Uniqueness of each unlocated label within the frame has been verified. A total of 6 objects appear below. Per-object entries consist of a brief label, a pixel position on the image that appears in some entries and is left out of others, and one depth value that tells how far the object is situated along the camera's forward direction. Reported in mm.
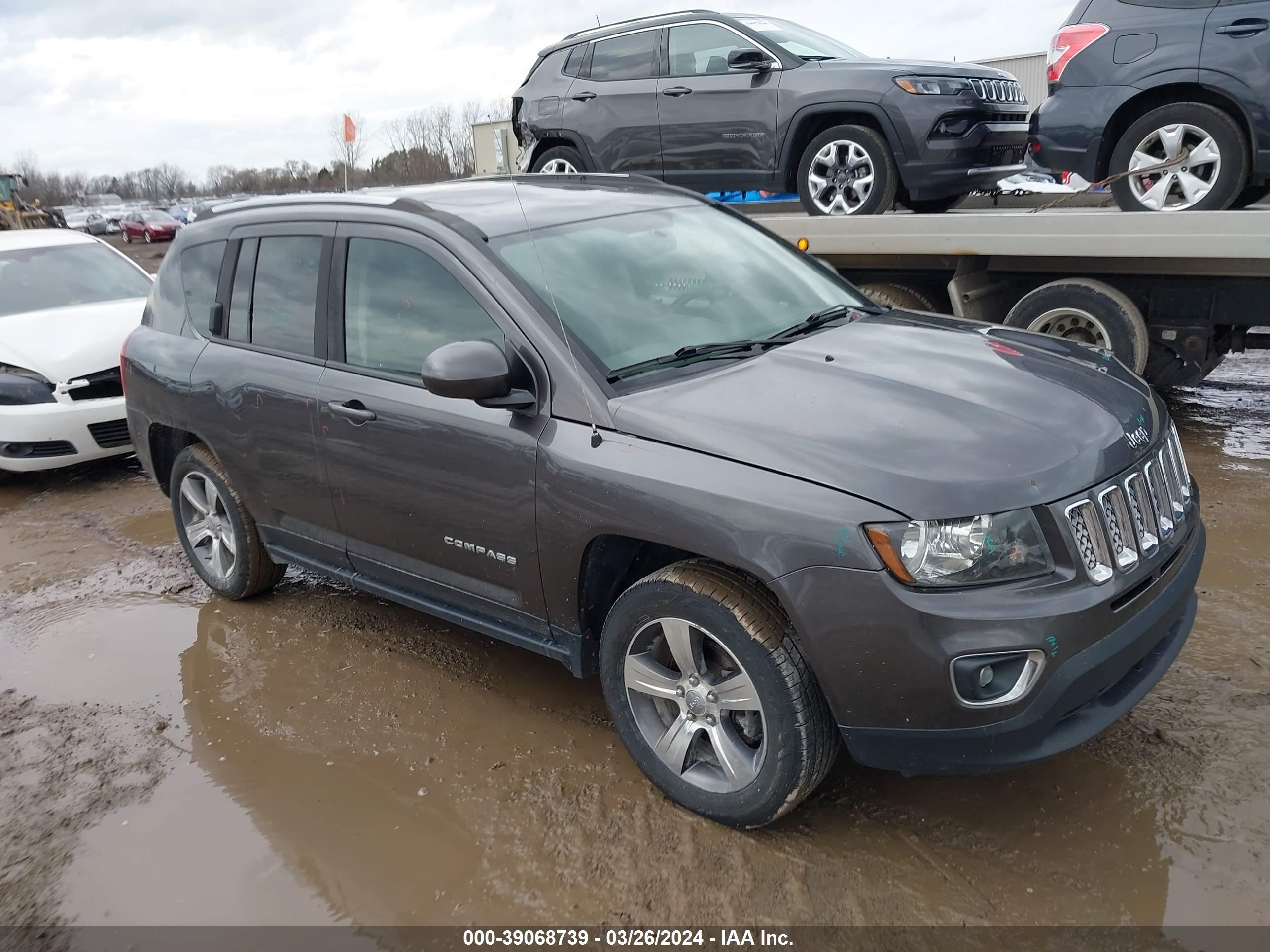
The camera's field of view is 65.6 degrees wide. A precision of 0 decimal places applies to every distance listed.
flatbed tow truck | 5379
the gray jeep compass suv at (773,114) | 6801
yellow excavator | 24709
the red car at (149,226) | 38938
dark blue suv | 5574
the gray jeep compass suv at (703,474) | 2490
